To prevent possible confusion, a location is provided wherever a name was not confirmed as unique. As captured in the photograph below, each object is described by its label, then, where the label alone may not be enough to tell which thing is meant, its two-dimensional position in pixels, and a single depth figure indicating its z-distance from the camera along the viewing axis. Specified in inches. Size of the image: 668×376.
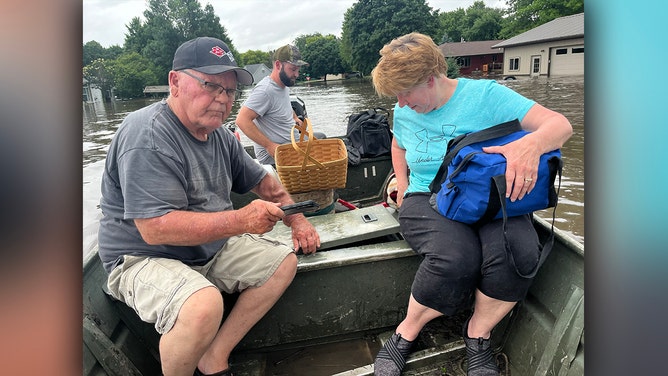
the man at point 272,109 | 148.3
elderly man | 63.1
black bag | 167.2
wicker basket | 109.8
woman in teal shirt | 69.0
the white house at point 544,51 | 1058.7
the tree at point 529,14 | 1209.8
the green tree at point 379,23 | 1866.4
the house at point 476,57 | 1857.5
